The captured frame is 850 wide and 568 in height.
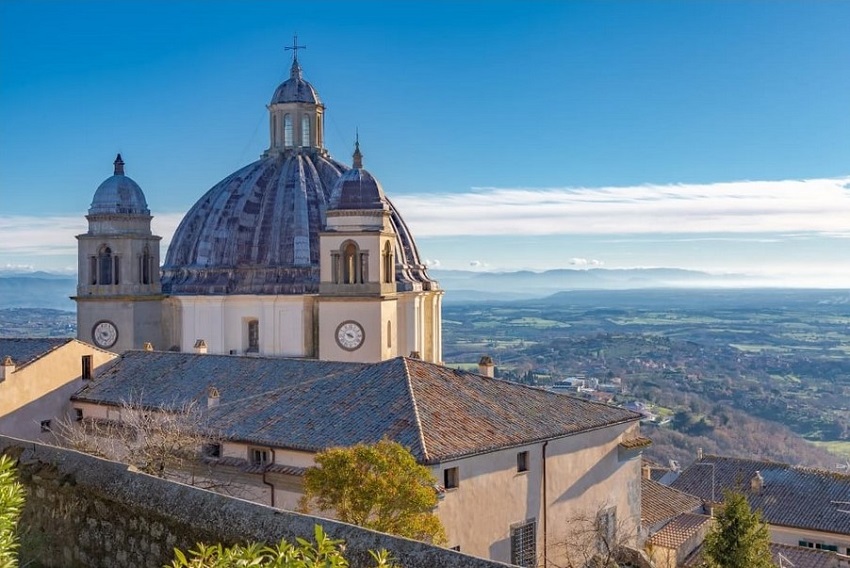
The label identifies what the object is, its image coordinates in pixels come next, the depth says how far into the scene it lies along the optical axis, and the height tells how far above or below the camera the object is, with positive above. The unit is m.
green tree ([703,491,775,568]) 28.83 -7.78
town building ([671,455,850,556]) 49.53 -12.04
